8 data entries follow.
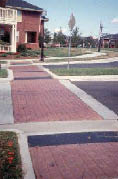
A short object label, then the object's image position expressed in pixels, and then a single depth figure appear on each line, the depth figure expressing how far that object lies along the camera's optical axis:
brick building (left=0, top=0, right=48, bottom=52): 31.75
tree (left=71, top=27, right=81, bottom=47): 55.69
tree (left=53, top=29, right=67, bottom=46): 62.50
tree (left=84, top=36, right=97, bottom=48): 77.60
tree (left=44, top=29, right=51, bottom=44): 49.72
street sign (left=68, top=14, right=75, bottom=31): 14.07
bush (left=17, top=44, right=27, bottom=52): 28.01
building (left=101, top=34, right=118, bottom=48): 76.24
